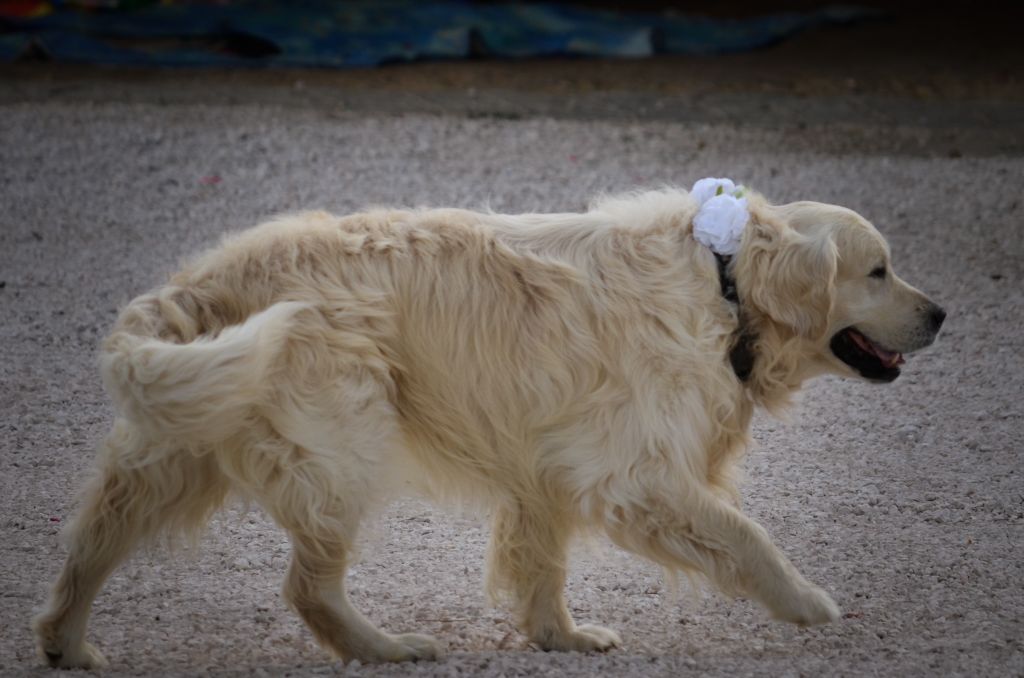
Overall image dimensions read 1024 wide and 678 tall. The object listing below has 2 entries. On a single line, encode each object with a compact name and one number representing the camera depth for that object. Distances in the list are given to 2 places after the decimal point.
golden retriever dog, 7.55
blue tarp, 23.97
